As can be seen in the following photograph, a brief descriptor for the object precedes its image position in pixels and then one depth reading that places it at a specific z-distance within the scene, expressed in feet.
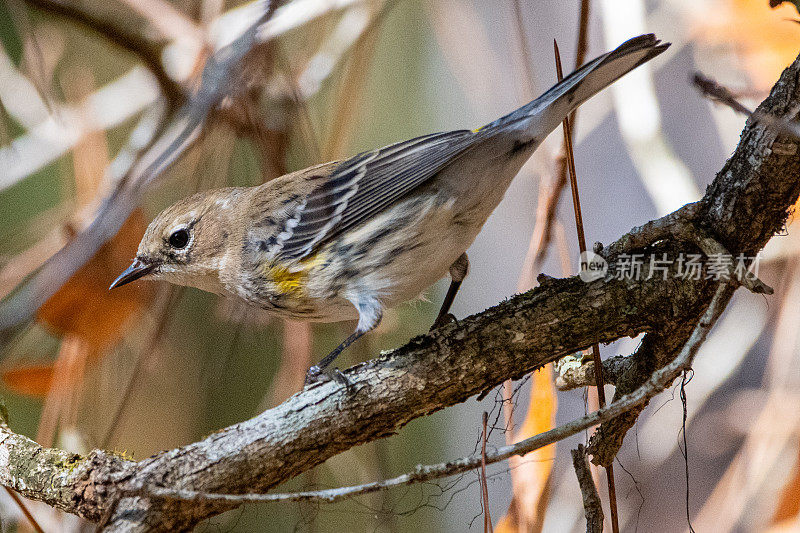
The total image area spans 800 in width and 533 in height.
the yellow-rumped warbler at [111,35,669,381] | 9.08
